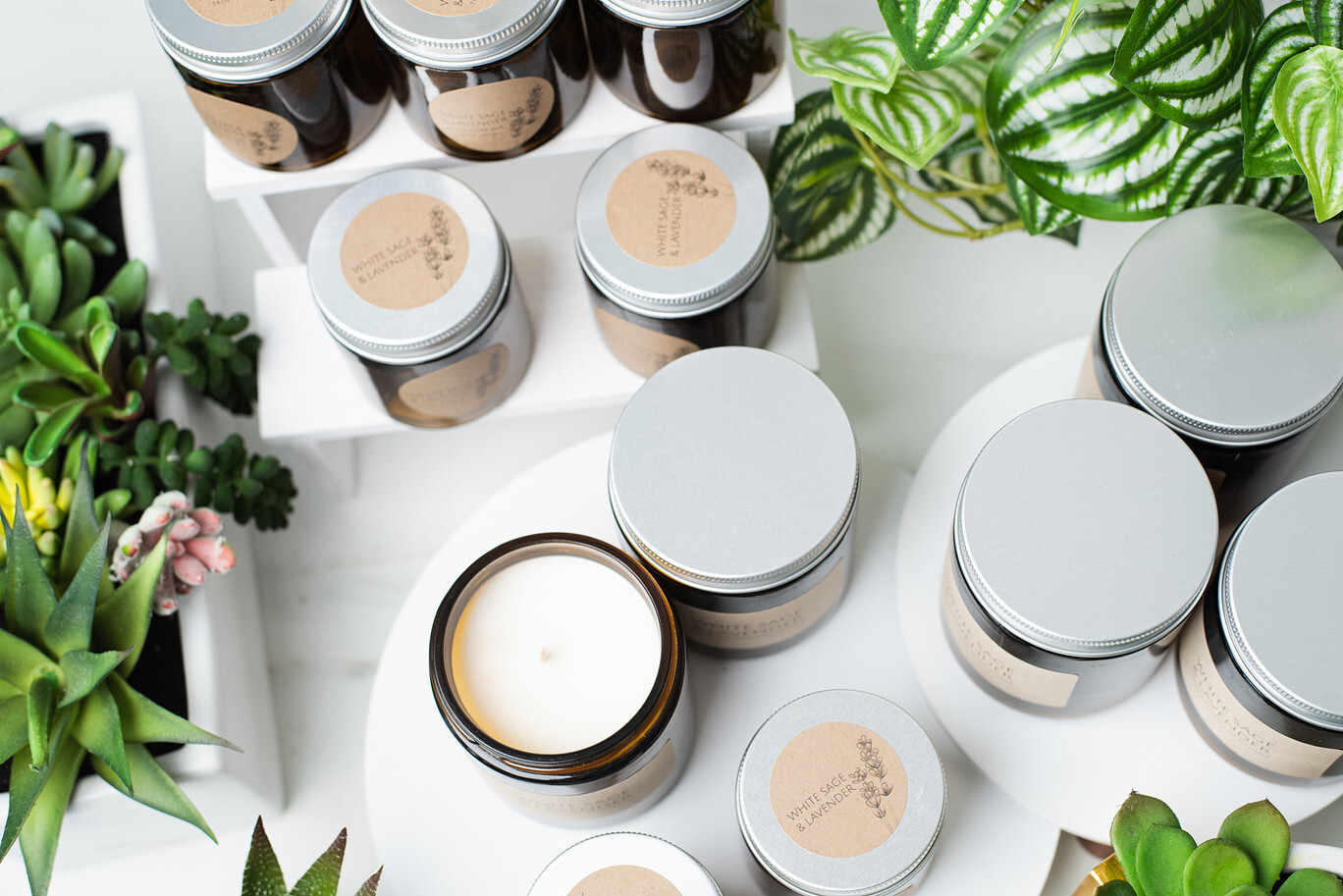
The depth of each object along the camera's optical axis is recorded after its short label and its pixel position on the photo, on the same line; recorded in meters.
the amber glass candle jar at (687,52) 0.43
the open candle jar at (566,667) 0.43
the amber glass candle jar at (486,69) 0.44
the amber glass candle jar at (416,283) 0.49
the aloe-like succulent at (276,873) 0.45
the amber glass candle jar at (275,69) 0.44
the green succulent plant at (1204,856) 0.37
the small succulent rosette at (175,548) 0.51
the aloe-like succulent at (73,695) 0.47
